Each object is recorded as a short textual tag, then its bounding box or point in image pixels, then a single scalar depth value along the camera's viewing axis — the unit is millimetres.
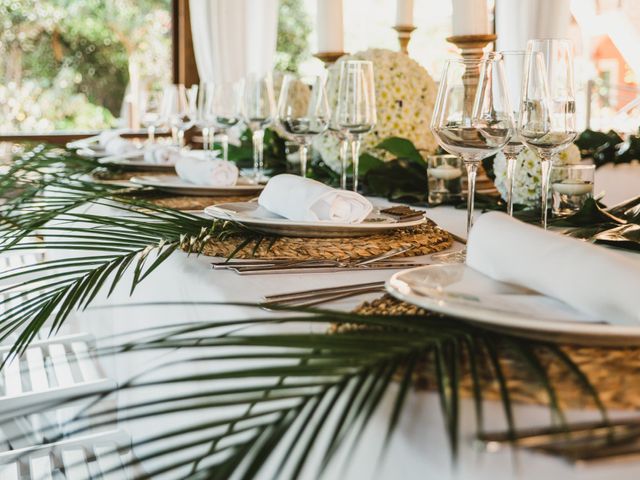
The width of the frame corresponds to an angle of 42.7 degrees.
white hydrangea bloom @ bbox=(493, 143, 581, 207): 1420
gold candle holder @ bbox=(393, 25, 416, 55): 2434
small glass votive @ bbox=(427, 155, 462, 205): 1561
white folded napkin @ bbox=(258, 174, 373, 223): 1082
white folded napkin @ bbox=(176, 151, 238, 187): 1600
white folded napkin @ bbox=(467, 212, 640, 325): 622
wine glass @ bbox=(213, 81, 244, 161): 2104
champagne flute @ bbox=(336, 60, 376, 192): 1428
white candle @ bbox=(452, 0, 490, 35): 1637
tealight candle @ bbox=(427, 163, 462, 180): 1561
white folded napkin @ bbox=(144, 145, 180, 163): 2162
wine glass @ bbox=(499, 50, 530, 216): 986
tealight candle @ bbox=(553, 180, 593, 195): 1326
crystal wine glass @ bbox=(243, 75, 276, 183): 1763
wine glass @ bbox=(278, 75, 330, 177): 1483
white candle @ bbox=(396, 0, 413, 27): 2459
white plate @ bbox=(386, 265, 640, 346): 565
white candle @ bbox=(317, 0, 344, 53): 2188
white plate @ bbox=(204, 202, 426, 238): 1055
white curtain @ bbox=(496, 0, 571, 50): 3154
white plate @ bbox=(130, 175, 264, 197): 1568
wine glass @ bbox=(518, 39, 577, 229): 998
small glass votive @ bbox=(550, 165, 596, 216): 1323
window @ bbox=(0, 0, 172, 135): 8148
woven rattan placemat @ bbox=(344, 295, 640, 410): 507
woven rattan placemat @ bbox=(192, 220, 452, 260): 1006
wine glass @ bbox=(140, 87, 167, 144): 3004
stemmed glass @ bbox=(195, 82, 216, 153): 2133
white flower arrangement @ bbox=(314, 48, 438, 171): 1863
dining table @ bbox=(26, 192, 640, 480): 459
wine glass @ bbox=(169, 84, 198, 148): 2766
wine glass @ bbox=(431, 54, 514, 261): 968
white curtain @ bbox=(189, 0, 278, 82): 5363
